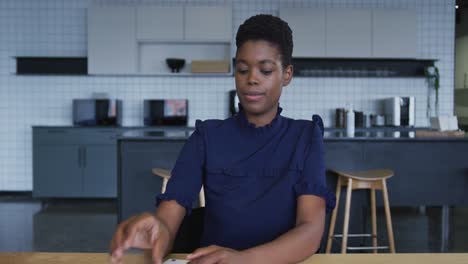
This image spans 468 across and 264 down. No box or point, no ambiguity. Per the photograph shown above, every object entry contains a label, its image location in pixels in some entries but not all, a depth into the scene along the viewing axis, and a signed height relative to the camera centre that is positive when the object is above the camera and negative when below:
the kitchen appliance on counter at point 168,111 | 6.08 +0.06
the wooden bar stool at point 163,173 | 3.34 -0.39
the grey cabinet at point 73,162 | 5.80 -0.55
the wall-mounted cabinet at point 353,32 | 5.92 +1.02
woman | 1.08 -0.11
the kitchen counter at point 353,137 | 3.66 -0.15
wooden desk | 0.88 -0.26
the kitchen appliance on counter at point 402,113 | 5.93 +0.05
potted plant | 6.16 +0.47
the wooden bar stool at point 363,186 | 3.19 -0.46
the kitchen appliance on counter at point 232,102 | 6.09 +0.17
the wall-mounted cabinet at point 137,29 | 5.89 +1.04
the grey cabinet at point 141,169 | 3.71 -0.40
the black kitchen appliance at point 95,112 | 6.00 +0.04
